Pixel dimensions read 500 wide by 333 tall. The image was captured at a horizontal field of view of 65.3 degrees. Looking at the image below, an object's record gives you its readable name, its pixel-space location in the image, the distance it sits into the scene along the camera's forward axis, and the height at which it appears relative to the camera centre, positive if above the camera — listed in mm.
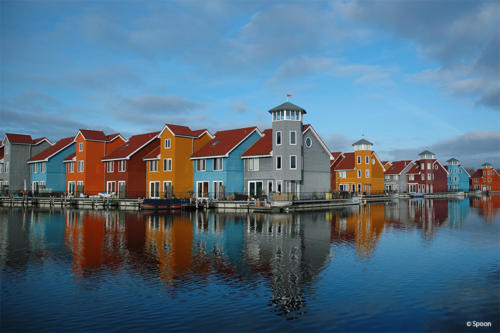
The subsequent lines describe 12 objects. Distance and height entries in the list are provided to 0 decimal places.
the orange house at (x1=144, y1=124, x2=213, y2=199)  54250 +3642
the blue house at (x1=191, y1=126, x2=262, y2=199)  51656 +3032
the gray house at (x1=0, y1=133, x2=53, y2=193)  73562 +5765
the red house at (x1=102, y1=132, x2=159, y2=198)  57062 +3035
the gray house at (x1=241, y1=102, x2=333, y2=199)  48656 +3563
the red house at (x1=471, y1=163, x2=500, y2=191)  143625 +2124
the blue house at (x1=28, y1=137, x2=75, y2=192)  69000 +3545
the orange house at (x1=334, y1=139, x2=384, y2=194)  77312 +3098
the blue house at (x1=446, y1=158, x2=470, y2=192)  119500 +3117
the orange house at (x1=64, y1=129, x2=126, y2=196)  62375 +4744
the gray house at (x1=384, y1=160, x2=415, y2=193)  101312 +2239
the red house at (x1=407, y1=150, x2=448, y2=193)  101312 +2750
